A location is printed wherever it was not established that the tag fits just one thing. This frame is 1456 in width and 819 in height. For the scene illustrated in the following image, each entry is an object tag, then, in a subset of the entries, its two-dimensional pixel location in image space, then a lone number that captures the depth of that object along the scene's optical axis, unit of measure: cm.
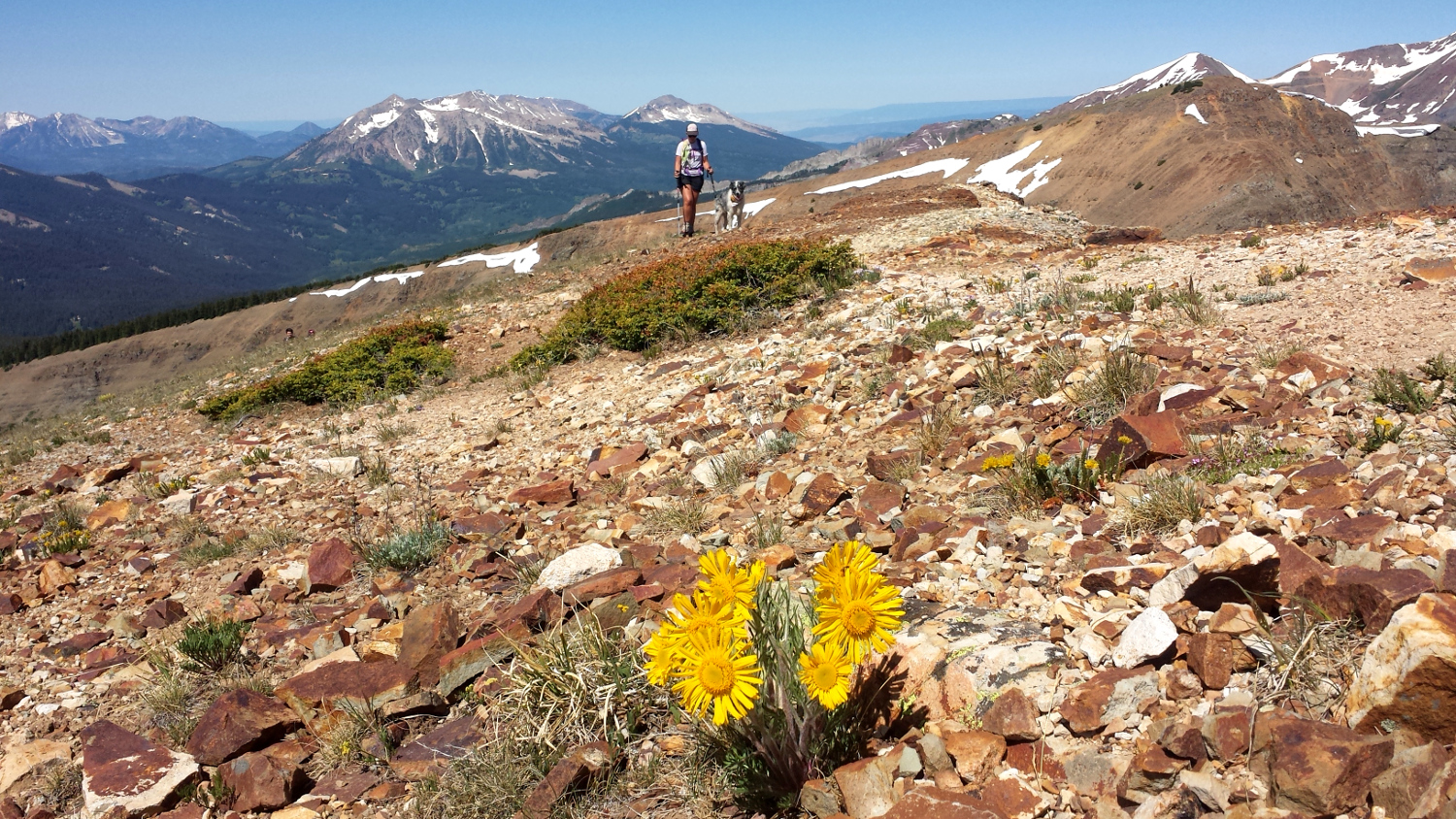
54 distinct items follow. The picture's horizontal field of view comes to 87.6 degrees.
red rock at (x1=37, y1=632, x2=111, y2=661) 475
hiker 1752
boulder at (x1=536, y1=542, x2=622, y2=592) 429
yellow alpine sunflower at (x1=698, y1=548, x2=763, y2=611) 231
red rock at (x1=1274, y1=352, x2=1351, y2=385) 478
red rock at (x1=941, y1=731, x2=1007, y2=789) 240
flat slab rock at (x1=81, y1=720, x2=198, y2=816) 317
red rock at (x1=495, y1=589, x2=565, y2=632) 379
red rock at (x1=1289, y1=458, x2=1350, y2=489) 354
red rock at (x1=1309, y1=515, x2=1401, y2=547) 288
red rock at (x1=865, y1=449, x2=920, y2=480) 509
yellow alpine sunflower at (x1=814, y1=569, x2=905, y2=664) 220
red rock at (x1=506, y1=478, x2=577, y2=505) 614
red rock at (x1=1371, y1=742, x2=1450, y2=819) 172
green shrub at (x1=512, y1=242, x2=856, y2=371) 1103
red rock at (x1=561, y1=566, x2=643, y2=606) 387
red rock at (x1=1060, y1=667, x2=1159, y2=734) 242
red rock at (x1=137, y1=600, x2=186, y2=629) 505
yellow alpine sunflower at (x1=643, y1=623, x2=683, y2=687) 225
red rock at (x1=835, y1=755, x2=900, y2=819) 237
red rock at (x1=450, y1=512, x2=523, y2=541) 554
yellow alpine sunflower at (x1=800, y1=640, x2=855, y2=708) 221
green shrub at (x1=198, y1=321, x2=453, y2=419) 1191
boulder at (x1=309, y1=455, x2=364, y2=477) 790
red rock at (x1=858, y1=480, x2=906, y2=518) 460
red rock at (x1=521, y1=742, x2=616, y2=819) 280
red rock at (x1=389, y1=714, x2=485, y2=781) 318
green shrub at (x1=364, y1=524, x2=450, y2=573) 528
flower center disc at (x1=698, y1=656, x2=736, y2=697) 215
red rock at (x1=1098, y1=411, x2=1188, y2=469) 424
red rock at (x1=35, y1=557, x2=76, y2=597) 582
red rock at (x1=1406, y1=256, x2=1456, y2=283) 655
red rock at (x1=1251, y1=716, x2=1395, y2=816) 183
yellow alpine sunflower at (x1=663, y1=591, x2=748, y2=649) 222
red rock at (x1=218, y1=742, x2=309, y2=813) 314
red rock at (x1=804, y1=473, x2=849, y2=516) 480
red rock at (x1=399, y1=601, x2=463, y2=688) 376
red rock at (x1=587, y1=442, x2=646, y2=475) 664
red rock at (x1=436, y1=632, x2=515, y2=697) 364
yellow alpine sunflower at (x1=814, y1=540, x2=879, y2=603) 223
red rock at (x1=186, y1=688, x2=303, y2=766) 339
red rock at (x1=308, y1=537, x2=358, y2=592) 527
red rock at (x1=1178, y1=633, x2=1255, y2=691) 240
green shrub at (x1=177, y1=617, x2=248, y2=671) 428
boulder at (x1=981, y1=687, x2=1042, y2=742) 244
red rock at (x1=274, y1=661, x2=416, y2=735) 358
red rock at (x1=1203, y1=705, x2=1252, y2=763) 209
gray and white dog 2208
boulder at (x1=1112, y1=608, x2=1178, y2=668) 256
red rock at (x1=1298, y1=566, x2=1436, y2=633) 229
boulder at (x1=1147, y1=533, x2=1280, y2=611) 264
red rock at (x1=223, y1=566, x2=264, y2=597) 538
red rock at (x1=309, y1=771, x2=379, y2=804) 316
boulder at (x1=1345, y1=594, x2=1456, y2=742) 187
